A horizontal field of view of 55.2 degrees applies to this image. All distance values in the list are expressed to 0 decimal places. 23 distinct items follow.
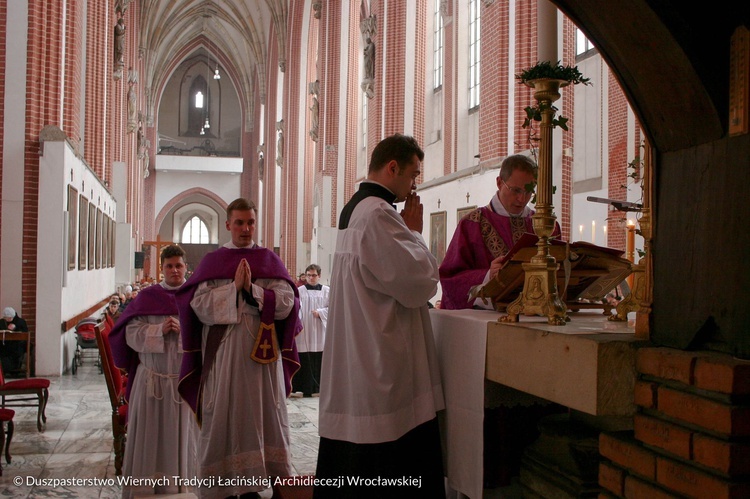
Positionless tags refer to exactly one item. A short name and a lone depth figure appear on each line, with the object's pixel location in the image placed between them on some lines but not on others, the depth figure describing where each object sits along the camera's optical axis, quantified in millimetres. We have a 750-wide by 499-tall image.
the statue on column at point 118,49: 18984
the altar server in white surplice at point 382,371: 2826
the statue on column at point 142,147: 31042
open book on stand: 2758
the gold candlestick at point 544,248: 2506
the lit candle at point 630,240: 3373
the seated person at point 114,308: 11227
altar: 1862
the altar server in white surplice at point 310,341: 9883
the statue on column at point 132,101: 24672
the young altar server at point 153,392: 4648
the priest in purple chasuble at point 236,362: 4348
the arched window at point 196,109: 42094
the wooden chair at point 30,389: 6438
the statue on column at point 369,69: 16141
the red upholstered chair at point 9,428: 5262
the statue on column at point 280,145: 30797
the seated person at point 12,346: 9695
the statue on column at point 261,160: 37988
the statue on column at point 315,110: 22328
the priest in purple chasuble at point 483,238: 3500
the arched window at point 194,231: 45688
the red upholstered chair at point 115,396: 5188
